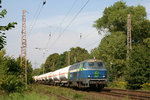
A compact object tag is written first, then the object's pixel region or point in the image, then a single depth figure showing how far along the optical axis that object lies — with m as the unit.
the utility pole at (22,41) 32.97
